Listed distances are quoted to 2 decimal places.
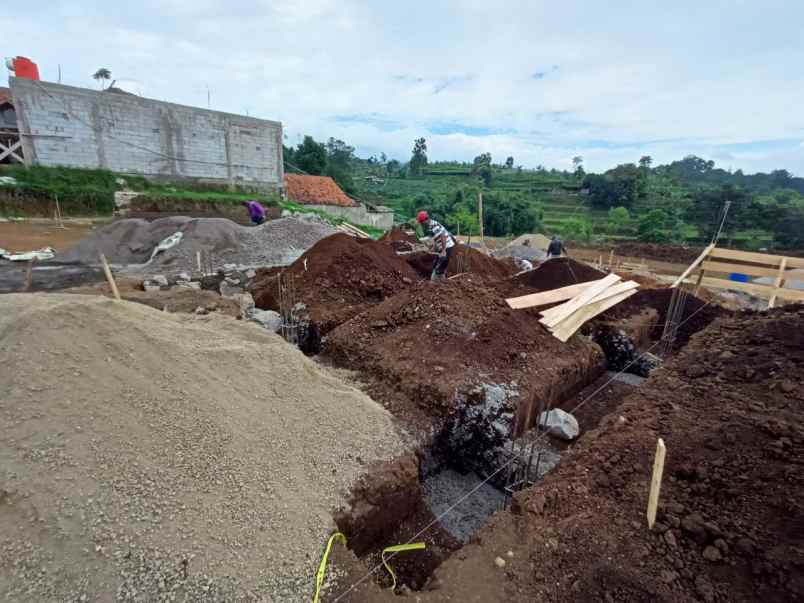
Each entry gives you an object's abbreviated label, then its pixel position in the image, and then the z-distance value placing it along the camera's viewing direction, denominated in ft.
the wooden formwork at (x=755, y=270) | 20.63
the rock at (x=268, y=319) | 19.22
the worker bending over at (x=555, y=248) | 34.86
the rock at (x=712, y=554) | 6.82
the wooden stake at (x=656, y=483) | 6.80
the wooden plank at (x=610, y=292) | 19.72
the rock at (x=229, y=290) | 26.32
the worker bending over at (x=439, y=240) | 25.44
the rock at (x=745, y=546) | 6.71
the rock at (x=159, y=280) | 25.84
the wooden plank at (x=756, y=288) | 20.61
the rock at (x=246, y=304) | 20.62
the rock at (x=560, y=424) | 13.91
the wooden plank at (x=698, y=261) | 20.68
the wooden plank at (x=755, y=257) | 20.60
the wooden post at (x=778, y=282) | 20.62
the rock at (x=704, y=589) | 6.31
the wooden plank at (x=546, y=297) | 20.08
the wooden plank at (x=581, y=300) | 19.01
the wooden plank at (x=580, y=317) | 18.62
